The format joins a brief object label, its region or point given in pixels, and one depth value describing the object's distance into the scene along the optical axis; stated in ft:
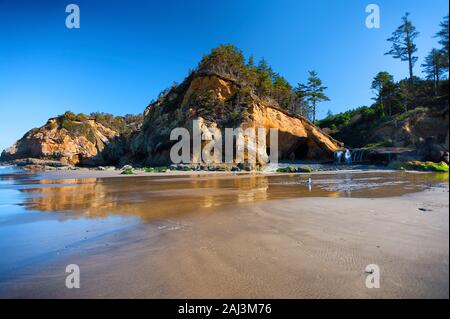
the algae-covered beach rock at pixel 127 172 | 80.21
